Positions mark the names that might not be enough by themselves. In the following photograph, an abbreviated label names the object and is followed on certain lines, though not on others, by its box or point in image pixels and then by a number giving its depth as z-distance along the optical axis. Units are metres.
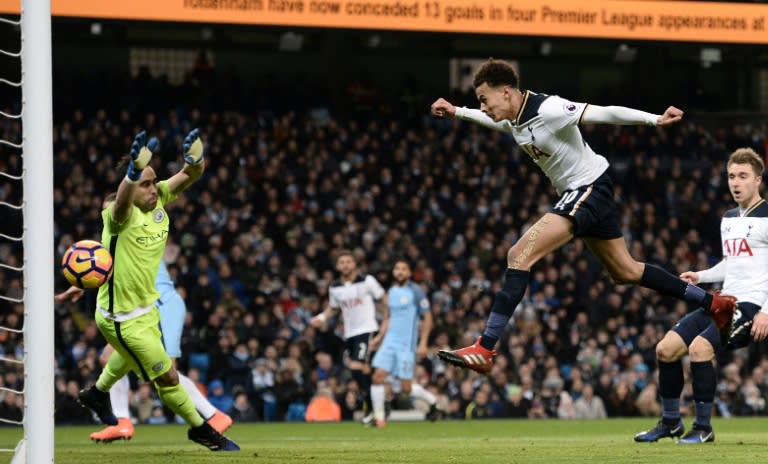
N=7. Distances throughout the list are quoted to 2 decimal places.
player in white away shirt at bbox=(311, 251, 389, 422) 31.55
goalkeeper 17.86
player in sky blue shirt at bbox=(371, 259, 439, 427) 31.73
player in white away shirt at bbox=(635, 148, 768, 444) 19.03
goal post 12.30
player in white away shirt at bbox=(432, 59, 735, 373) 16.03
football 17.08
